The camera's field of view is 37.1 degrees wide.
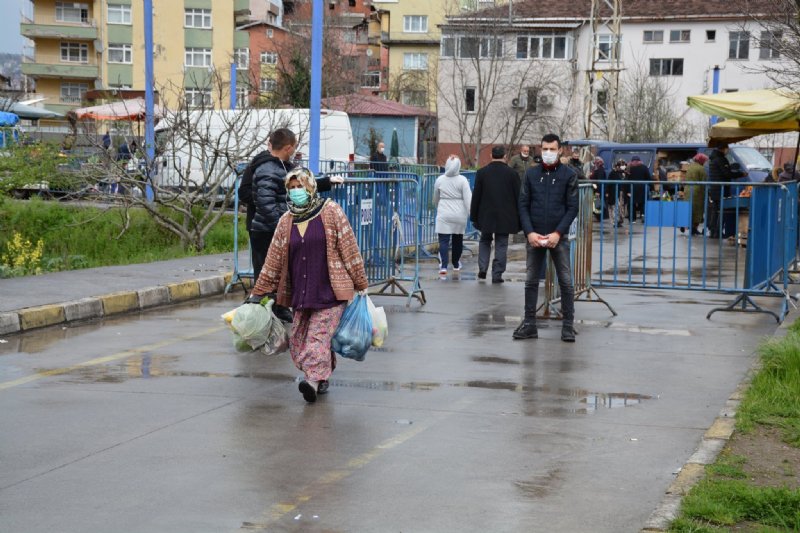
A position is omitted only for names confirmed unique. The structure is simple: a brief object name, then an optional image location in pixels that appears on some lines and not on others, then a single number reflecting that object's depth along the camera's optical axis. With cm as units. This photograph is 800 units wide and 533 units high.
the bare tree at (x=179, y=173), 1867
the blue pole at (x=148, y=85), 2069
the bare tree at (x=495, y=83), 6350
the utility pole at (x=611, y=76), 4116
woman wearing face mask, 856
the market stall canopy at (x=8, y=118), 2968
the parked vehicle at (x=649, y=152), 3950
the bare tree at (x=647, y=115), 6116
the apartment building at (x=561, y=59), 6531
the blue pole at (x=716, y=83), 4097
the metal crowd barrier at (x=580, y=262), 1297
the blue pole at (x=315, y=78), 1595
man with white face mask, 1143
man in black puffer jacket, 1161
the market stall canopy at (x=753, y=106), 1766
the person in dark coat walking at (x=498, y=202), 1711
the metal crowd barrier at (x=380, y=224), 1335
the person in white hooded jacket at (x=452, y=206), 1811
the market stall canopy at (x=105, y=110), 3429
